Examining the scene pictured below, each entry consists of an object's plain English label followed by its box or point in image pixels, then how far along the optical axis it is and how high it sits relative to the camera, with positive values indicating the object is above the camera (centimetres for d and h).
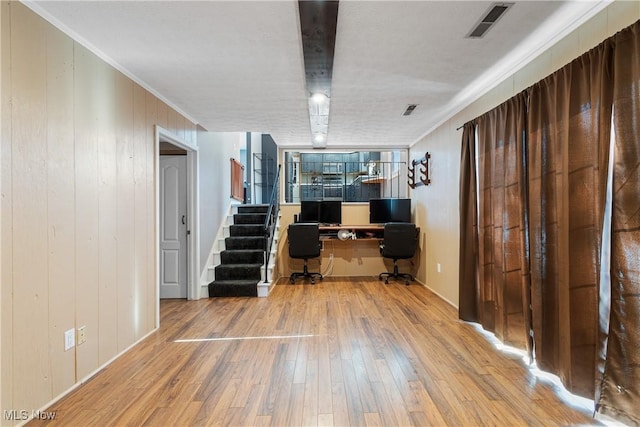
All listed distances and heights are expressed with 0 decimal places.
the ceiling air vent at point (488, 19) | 179 +123
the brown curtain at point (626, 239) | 150 -15
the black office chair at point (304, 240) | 489 -48
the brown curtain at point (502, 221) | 235 -10
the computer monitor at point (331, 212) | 553 -2
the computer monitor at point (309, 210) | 547 +2
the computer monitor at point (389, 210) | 535 +1
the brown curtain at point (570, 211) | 169 -1
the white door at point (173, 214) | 414 -4
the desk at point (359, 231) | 534 -37
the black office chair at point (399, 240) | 483 -48
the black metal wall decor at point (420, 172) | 464 +65
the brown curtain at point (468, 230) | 309 -21
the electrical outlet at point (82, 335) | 207 -87
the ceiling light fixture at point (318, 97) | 301 +119
